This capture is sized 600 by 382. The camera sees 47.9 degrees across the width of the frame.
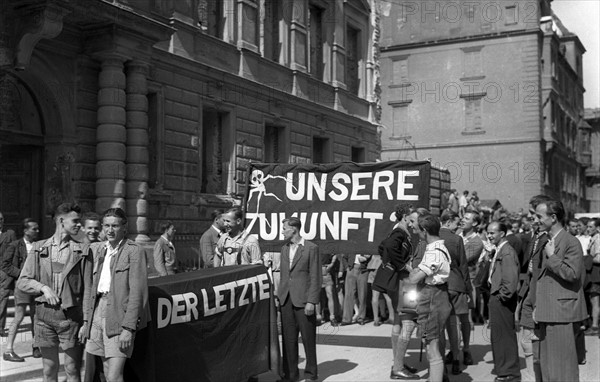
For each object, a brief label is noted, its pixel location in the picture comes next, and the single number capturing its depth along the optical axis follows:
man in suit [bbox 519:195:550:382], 6.97
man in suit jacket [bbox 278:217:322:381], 8.45
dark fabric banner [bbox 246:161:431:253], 10.00
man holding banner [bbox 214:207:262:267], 9.45
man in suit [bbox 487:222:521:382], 8.20
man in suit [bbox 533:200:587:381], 6.53
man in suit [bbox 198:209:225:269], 11.48
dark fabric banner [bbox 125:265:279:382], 6.57
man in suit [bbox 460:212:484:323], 11.65
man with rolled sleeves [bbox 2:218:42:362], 9.32
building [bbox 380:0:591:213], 46.50
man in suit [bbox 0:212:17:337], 10.41
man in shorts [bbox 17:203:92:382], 6.57
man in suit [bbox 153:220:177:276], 11.90
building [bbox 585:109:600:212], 69.25
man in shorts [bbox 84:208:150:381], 5.96
